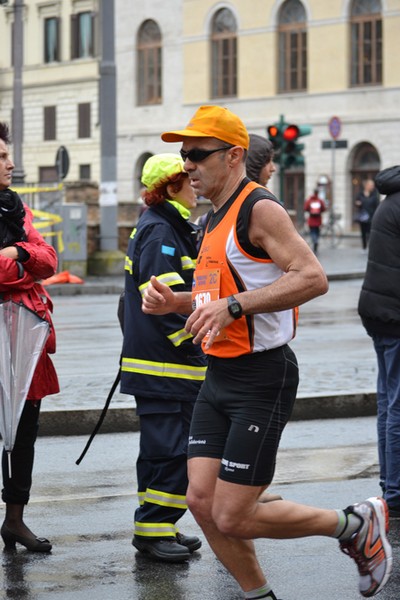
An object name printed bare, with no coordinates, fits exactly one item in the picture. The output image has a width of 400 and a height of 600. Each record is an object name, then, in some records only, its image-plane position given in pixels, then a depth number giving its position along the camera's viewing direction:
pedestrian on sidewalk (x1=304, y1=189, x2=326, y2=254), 34.59
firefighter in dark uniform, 6.11
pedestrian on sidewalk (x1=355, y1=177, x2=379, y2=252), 35.84
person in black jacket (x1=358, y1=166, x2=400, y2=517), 6.89
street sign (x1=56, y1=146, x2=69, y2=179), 28.34
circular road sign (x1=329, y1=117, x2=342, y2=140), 37.78
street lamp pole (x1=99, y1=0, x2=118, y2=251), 25.17
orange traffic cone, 25.00
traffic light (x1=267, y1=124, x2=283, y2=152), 24.52
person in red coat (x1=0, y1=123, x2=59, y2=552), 6.21
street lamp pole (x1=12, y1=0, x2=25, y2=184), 28.92
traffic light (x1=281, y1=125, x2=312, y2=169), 24.66
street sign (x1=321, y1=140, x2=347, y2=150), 37.79
